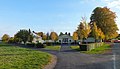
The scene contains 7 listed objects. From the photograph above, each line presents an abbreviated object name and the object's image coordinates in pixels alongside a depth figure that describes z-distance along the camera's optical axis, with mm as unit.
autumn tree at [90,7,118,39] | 27019
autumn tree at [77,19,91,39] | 18387
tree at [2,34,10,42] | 54491
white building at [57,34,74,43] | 35537
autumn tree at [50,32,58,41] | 32878
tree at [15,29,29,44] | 30793
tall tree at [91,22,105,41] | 22357
